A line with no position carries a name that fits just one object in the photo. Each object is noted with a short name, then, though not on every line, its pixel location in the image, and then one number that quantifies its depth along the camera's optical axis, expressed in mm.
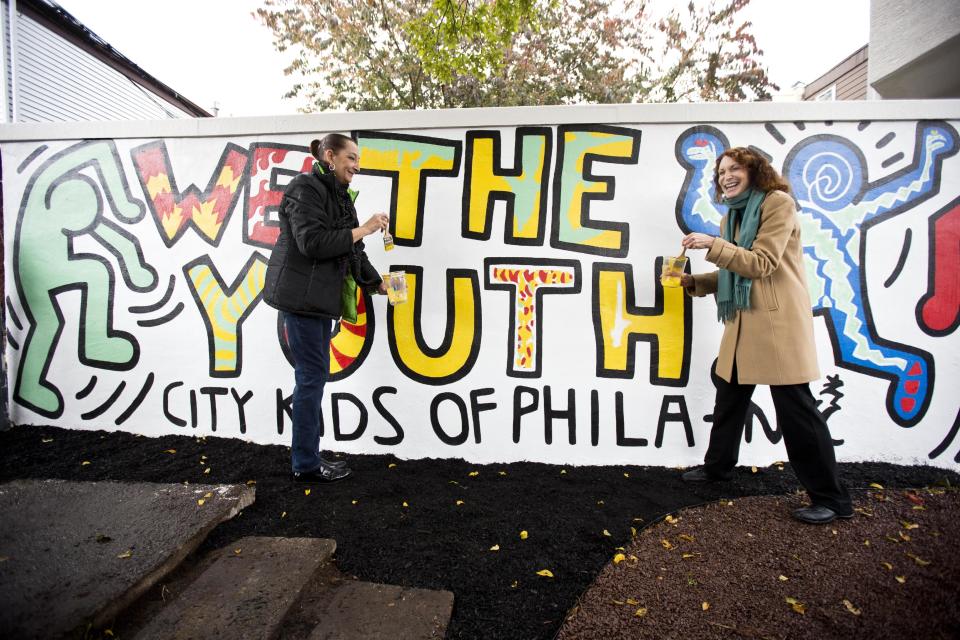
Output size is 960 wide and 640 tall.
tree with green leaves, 11344
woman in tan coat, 2439
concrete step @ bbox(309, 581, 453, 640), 1739
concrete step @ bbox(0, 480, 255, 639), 1717
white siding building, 8625
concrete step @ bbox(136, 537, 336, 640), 1694
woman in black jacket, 2711
